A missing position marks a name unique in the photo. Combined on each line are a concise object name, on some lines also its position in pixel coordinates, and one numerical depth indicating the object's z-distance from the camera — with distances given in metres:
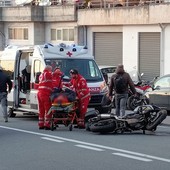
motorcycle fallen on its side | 15.19
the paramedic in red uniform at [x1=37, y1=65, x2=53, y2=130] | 16.31
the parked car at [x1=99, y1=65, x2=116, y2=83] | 28.88
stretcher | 16.11
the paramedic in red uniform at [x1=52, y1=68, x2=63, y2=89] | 16.55
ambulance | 18.97
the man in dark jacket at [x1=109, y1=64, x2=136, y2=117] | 17.58
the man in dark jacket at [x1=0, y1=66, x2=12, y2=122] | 18.78
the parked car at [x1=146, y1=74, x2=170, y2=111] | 21.34
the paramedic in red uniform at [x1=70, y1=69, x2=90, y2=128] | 16.38
